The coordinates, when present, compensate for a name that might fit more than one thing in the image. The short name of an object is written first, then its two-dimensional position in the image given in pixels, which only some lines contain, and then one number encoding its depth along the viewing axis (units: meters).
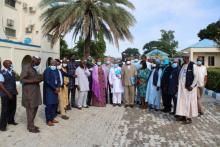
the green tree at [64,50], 22.11
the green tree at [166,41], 44.09
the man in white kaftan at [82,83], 5.79
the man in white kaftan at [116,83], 6.29
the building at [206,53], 24.00
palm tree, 9.89
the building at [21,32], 11.53
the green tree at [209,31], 31.79
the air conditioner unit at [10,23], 13.26
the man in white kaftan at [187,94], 4.43
